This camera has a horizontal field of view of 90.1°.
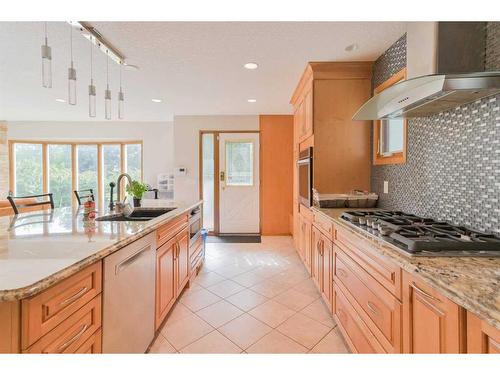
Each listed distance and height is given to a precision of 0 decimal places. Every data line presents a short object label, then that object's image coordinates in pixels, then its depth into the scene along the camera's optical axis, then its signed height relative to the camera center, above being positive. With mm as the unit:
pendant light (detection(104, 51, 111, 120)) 2199 +729
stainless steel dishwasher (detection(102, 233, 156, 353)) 1127 -599
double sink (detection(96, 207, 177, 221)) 2438 -282
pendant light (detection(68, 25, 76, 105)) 1749 +675
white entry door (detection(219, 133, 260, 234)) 4918 -61
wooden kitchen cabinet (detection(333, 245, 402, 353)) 1076 -611
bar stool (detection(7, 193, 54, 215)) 2273 -243
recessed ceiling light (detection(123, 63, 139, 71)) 2680 +1265
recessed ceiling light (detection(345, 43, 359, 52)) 2227 +1233
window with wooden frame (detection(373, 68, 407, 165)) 2059 +417
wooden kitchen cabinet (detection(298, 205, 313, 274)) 2717 -642
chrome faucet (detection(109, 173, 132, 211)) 2107 -193
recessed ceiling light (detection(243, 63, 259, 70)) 2629 +1256
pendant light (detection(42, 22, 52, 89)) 1551 +760
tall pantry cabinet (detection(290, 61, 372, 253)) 2584 +574
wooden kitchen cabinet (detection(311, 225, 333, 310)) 1985 -704
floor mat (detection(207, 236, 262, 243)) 4477 -1039
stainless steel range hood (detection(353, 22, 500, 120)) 1108 +600
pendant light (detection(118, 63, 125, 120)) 2295 +781
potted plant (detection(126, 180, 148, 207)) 2477 -74
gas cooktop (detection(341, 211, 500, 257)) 1010 -242
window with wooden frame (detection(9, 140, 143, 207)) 5914 +405
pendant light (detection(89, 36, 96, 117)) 2008 +667
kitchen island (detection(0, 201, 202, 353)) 722 -305
